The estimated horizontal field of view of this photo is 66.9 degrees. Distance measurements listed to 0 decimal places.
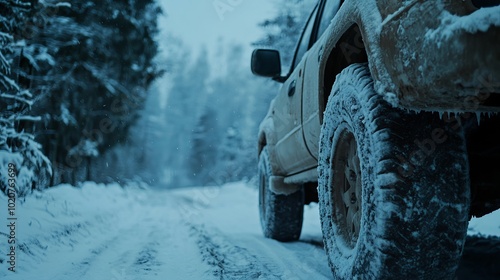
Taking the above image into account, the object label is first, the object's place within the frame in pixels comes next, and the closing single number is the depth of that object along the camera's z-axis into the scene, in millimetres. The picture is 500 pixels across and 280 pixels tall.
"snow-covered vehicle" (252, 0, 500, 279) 1129
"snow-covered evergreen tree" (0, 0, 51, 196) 4719
